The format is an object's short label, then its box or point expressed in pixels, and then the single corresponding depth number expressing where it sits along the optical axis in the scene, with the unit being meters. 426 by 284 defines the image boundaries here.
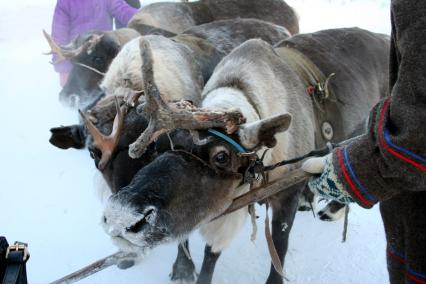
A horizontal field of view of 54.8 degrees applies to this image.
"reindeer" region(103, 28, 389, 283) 1.84
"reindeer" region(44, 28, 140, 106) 4.52
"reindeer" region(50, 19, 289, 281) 2.40
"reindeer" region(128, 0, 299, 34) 5.81
